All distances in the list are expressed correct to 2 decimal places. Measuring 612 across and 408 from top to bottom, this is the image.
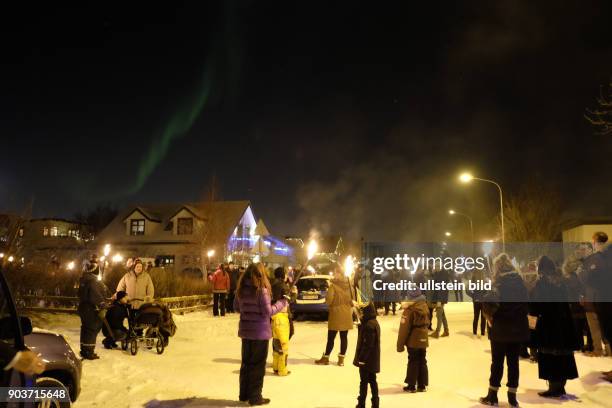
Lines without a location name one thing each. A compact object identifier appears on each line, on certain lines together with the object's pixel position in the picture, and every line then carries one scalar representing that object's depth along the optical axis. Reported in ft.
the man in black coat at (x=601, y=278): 32.65
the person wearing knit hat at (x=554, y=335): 27.17
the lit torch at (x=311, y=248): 30.19
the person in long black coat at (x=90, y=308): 36.73
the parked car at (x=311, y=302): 64.39
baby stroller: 39.67
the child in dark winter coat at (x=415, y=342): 28.37
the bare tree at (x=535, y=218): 141.90
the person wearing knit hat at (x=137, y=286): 42.83
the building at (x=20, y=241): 54.47
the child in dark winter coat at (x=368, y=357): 23.67
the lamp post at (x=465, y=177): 90.58
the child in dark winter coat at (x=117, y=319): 40.19
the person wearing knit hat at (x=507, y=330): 25.67
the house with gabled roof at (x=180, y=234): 158.92
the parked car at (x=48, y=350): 14.76
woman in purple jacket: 25.03
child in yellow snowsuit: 31.53
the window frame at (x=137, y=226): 173.47
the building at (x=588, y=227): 121.50
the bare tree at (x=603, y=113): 48.89
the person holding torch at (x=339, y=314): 35.88
